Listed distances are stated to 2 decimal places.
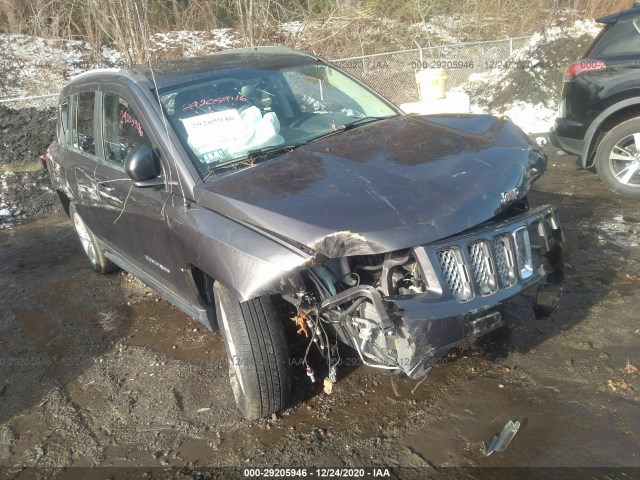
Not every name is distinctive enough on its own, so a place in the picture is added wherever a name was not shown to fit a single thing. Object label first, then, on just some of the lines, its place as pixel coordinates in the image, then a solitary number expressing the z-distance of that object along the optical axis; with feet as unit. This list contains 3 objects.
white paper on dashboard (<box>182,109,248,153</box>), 11.42
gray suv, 8.80
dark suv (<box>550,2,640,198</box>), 19.12
